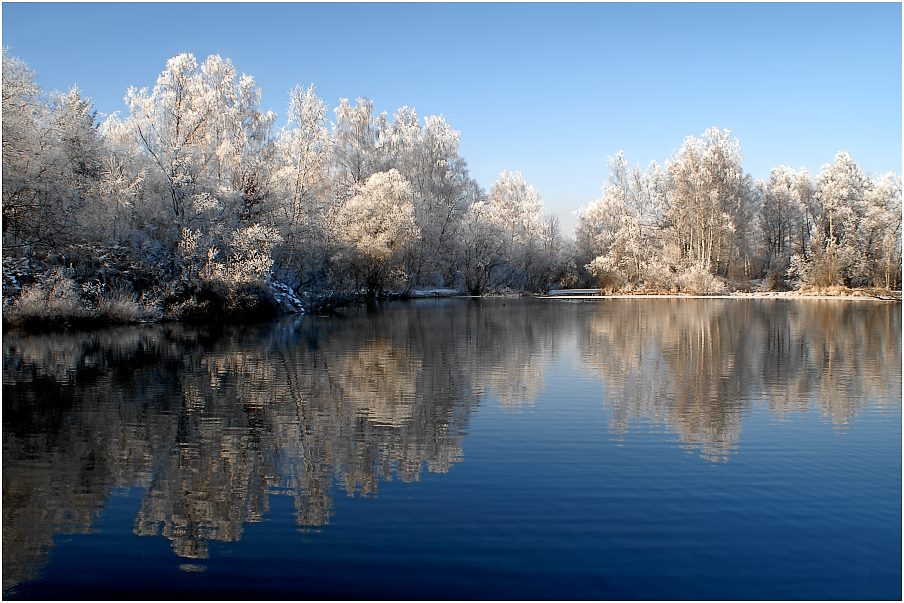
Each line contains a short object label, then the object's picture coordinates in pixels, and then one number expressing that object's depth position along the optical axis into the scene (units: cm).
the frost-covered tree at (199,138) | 3409
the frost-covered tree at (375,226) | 4634
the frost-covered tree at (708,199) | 5709
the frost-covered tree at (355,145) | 5619
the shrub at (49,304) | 2439
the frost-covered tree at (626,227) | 5994
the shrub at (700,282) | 5628
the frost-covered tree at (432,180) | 5831
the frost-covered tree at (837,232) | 5503
